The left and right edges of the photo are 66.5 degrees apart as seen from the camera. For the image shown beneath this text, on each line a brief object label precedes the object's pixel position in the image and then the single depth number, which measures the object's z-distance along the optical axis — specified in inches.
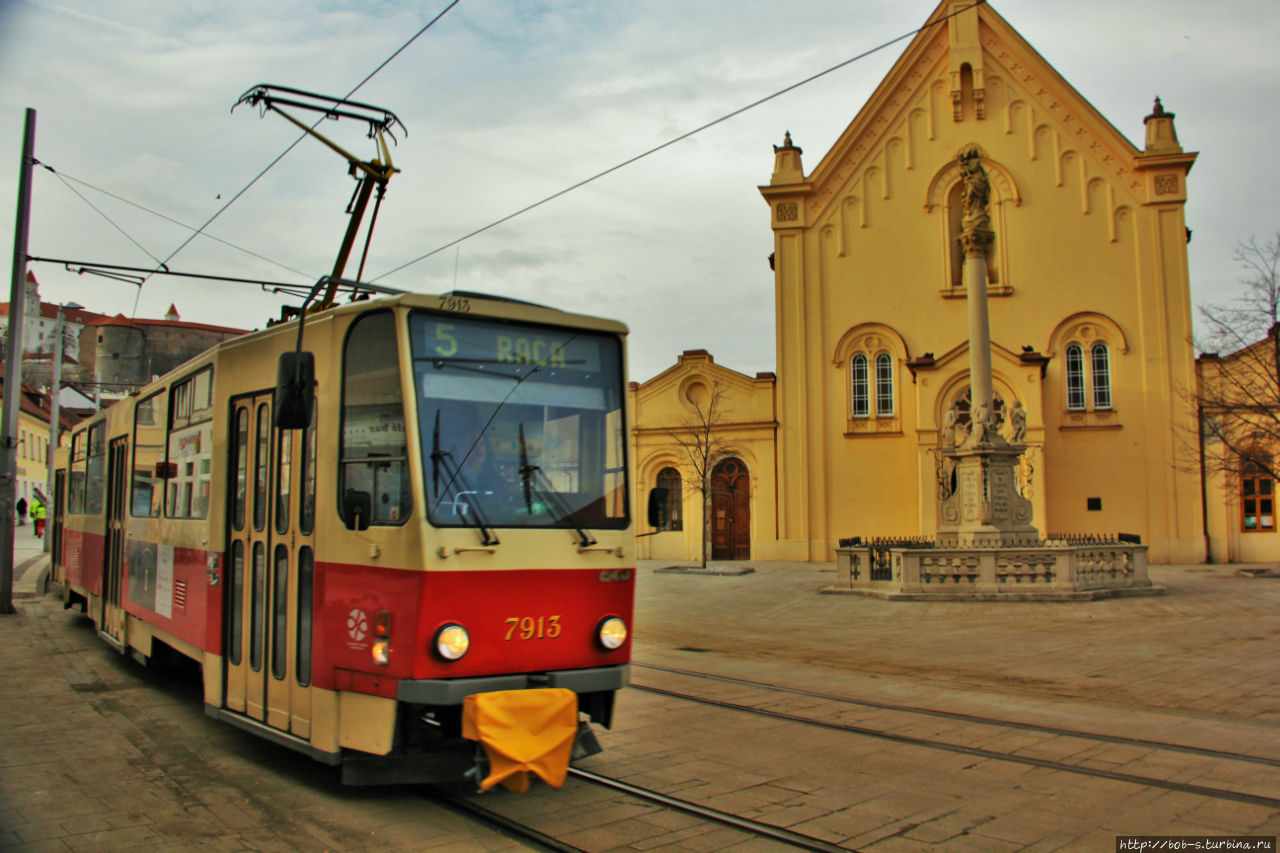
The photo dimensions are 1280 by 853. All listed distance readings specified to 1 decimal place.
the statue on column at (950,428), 915.3
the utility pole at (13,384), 633.0
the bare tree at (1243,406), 964.0
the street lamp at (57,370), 1123.3
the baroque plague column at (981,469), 818.8
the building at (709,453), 1333.7
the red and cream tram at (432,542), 211.3
